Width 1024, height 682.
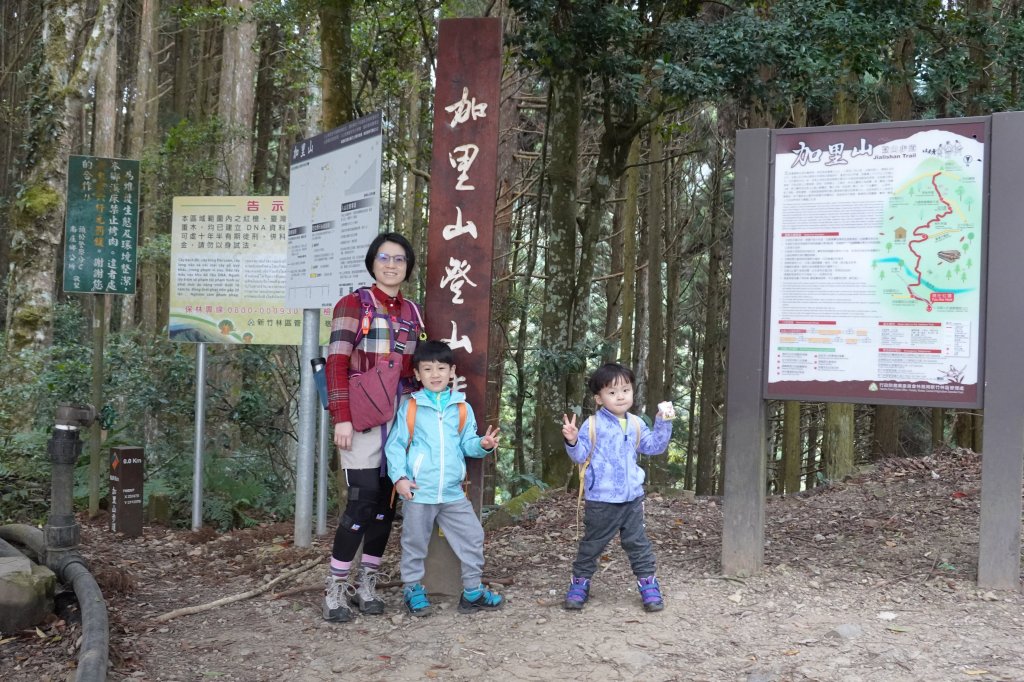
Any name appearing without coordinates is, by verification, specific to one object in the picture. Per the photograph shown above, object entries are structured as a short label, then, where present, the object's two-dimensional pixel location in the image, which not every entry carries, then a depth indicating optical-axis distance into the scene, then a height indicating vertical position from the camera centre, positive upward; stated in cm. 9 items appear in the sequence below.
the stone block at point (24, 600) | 473 -152
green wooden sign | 761 +87
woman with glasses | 468 -37
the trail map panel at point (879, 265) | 474 +48
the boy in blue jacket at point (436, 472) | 465 -73
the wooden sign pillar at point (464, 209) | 505 +74
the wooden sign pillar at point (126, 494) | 745 -144
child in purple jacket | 457 -69
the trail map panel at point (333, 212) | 544 +79
